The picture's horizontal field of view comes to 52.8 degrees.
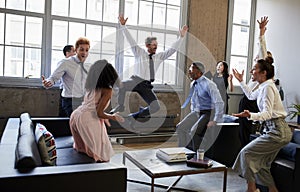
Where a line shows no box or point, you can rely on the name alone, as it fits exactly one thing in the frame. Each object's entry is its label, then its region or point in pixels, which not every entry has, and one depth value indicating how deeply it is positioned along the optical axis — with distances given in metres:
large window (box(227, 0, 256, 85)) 6.62
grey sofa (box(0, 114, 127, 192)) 1.52
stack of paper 2.77
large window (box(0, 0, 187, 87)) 4.80
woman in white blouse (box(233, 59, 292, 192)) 2.79
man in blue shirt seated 3.81
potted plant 5.37
